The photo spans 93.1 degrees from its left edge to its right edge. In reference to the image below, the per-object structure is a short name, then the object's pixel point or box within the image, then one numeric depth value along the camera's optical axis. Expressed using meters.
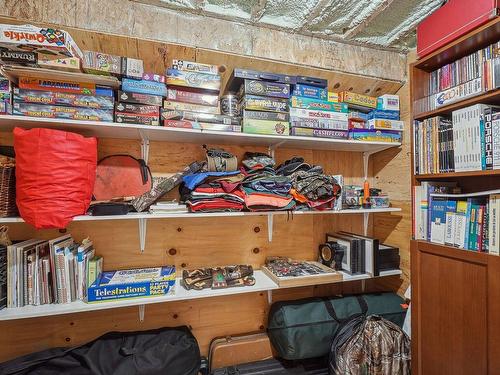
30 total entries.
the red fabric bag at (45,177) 1.06
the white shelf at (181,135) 1.19
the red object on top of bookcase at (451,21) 1.06
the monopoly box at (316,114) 1.51
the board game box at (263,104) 1.42
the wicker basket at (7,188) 1.12
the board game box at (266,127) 1.42
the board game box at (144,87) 1.25
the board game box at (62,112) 1.14
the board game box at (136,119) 1.25
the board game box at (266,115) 1.43
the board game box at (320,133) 1.51
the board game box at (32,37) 1.01
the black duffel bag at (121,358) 1.17
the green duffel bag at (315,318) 1.47
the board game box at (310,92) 1.53
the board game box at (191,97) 1.34
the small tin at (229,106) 1.45
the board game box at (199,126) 1.31
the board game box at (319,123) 1.51
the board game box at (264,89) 1.42
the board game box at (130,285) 1.22
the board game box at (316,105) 1.52
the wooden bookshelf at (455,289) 1.07
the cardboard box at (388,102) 1.71
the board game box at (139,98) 1.25
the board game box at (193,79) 1.32
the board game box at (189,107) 1.33
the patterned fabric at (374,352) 1.38
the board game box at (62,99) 1.14
